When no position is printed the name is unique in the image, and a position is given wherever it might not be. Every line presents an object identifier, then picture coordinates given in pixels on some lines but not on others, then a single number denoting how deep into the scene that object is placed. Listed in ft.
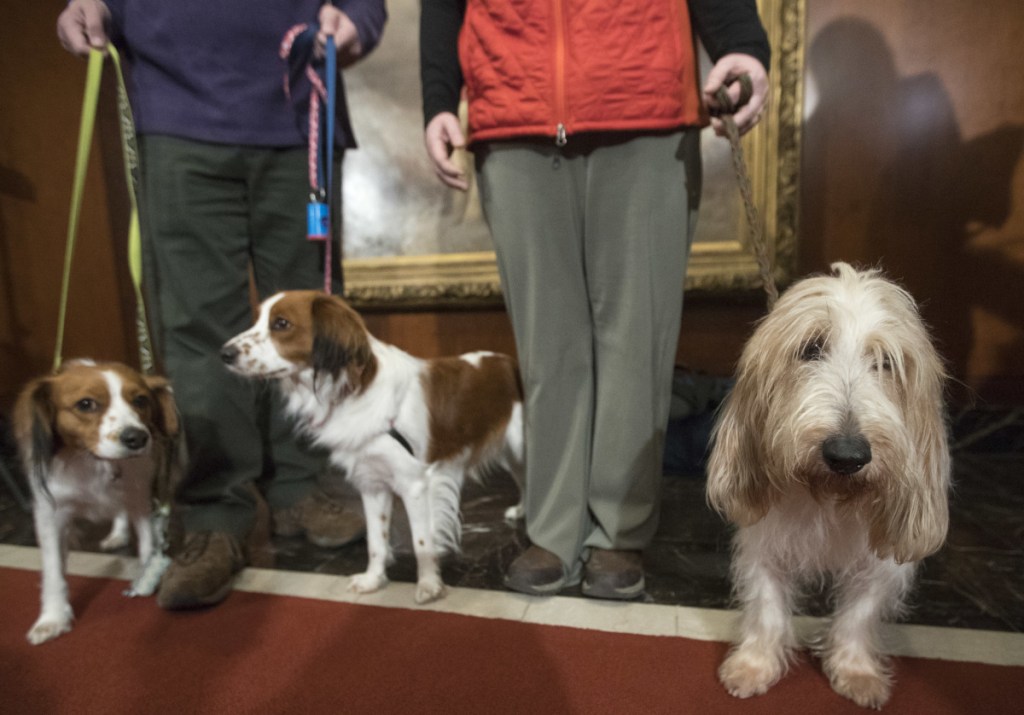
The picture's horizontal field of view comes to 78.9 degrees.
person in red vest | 4.84
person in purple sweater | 5.53
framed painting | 10.02
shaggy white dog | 3.26
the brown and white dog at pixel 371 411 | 5.57
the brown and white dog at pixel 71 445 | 5.15
